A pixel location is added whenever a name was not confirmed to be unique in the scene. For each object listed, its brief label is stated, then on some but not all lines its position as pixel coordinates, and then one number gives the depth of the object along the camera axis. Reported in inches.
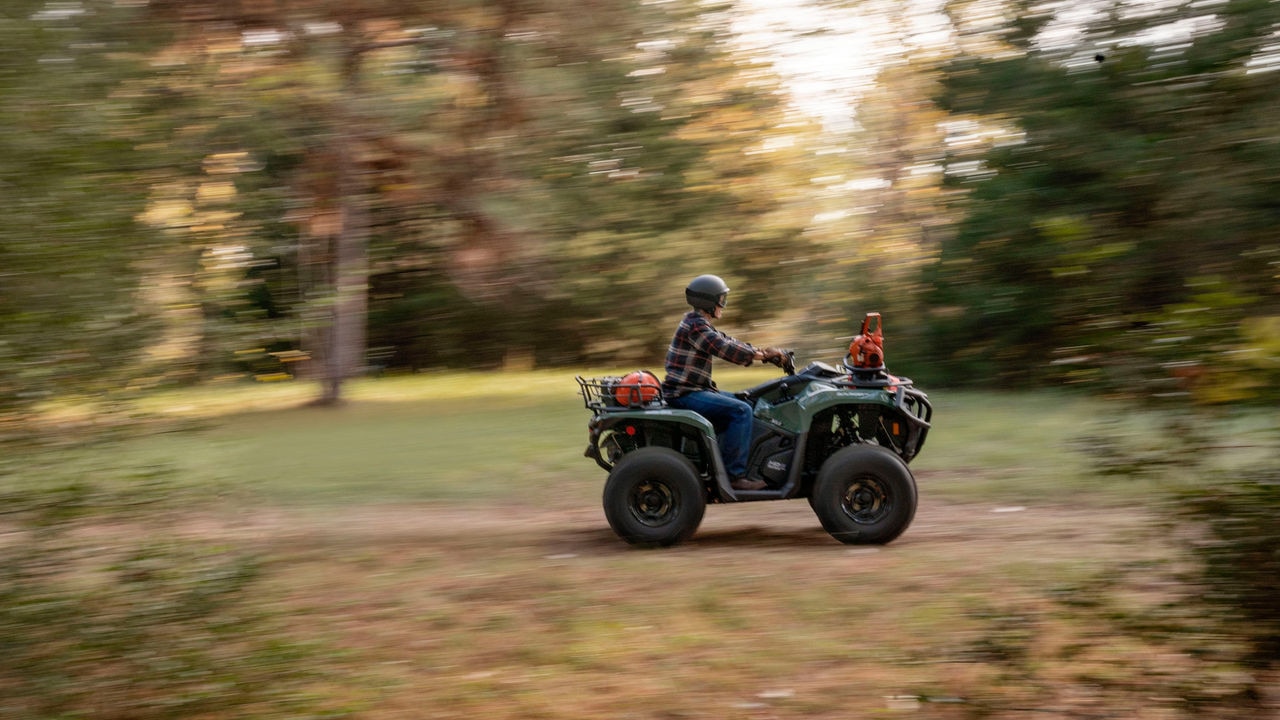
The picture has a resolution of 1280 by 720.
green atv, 345.4
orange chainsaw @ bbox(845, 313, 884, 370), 355.6
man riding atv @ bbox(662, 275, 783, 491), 361.7
